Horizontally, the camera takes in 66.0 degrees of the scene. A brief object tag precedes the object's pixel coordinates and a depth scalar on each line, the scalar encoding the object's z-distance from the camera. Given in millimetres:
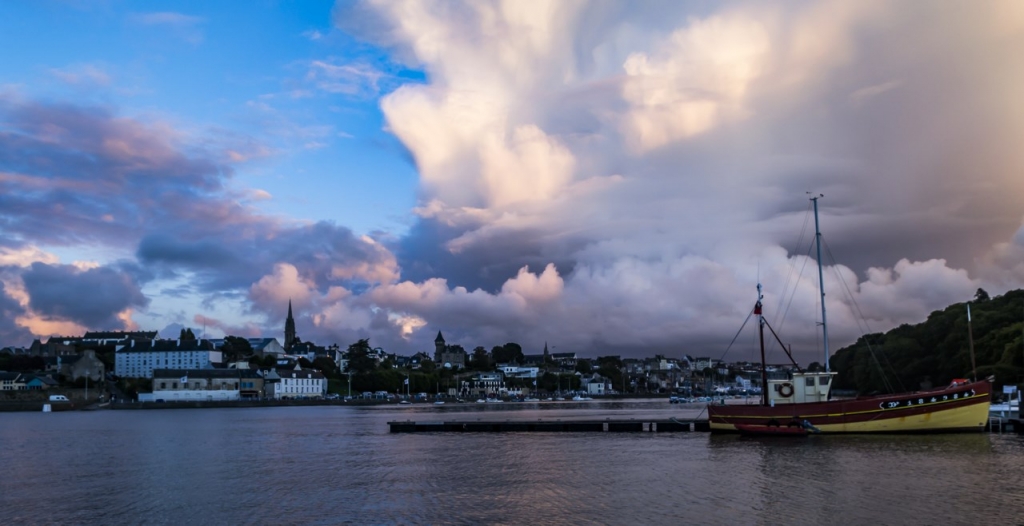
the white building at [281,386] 194125
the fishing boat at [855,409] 52625
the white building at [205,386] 175375
